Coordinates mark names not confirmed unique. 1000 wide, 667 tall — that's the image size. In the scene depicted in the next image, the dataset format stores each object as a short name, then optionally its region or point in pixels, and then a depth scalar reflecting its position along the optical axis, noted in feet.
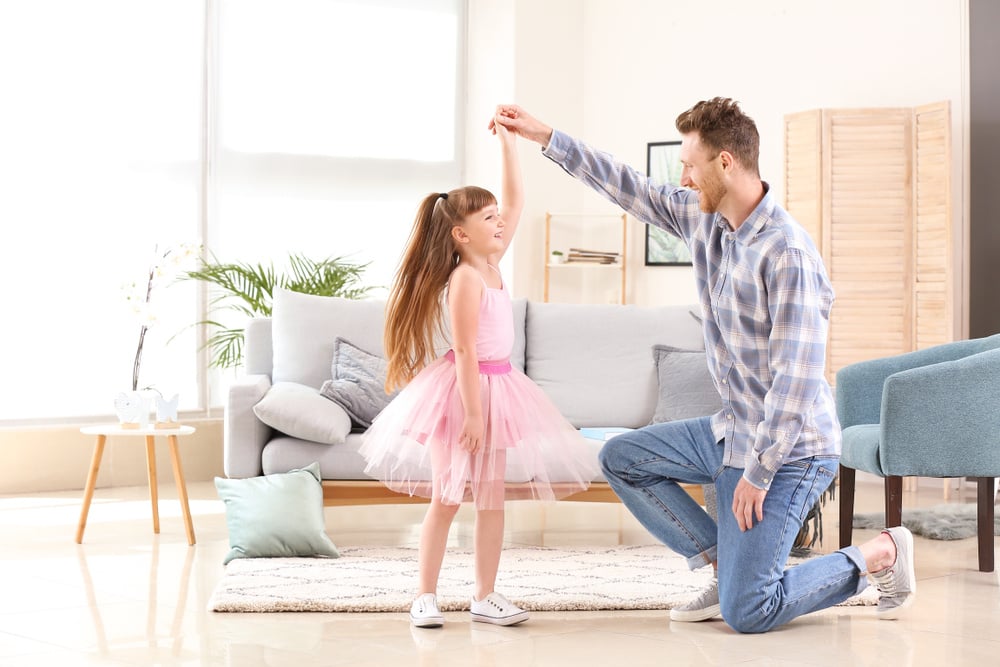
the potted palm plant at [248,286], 19.10
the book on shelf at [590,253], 23.88
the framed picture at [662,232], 23.56
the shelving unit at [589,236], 24.03
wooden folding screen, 19.83
